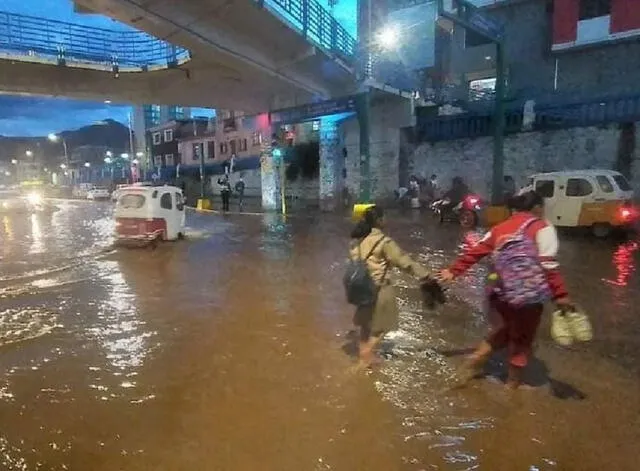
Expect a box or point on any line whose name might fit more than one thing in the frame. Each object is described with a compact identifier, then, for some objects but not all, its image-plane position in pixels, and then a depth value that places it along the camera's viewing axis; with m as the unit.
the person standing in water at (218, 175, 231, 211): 28.91
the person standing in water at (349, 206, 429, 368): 4.99
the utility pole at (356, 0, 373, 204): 24.34
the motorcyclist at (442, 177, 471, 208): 19.61
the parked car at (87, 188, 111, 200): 48.81
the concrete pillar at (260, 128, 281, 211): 28.92
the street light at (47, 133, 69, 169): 83.46
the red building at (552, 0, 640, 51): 25.64
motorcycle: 18.64
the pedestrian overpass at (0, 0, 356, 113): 15.27
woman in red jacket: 4.25
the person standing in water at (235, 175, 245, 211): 32.83
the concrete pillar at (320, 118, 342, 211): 27.98
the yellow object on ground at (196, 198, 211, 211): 31.02
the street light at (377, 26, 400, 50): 26.88
